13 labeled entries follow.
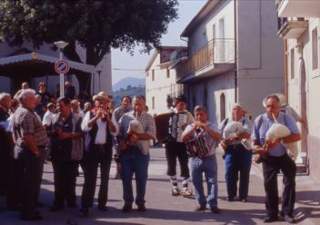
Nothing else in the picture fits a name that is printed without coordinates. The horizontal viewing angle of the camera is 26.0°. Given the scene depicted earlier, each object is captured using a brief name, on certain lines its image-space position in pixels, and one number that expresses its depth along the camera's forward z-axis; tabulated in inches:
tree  1322.6
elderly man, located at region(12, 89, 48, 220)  406.3
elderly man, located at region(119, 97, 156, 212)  445.4
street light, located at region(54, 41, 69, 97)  842.2
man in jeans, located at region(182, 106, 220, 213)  440.1
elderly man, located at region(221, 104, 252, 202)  489.1
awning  963.3
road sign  842.6
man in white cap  428.5
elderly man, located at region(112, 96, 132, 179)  502.3
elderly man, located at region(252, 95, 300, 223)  401.1
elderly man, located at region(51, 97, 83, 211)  447.8
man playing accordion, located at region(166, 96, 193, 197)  508.7
